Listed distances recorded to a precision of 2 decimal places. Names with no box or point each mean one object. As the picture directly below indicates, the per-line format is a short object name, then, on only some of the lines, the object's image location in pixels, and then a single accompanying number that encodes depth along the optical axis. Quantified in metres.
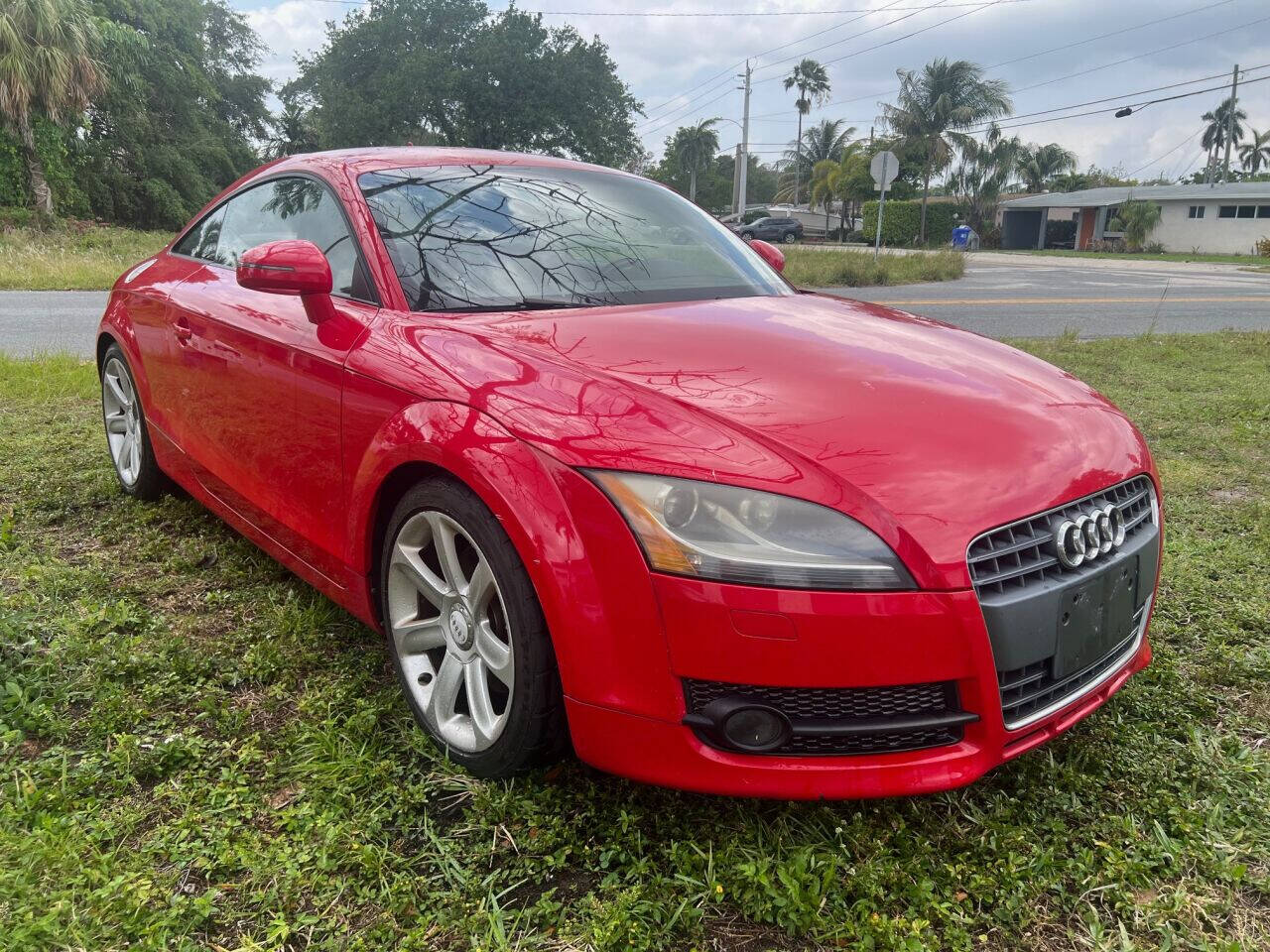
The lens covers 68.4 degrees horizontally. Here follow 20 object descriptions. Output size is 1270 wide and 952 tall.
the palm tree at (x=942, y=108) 47.88
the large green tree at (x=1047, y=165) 62.84
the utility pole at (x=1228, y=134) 61.56
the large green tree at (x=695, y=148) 82.25
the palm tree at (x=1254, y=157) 76.94
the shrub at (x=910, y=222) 50.19
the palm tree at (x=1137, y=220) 44.81
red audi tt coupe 1.63
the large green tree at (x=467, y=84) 43.06
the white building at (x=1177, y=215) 44.78
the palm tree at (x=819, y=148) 72.81
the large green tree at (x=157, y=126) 31.83
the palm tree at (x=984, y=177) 51.38
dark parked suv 42.38
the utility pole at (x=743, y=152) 42.43
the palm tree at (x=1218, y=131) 67.56
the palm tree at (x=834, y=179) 48.94
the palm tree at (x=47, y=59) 20.78
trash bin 41.55
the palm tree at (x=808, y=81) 77.88
